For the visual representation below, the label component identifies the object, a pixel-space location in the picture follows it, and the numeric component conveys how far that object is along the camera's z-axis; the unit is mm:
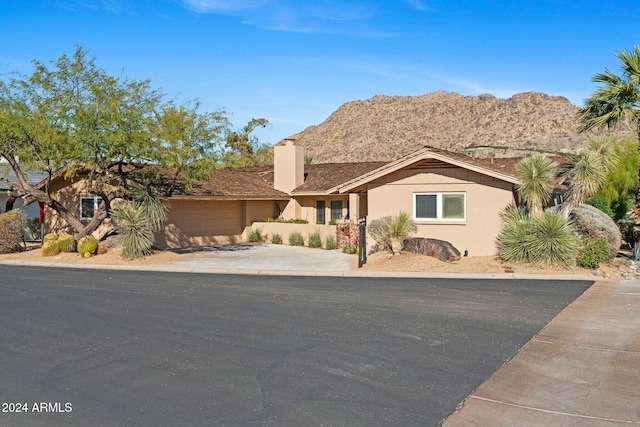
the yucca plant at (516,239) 18297
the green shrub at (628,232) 22328
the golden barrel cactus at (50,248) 23484
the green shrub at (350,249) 24797
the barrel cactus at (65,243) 23906
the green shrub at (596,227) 18750
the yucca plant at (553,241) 17641
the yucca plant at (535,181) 19219
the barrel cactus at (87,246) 23016
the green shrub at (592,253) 17656
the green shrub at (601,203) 28545
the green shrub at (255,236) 30906
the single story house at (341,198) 21469
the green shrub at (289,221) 31062
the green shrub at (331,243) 26797
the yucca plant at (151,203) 23344
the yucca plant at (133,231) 22234
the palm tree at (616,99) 19203
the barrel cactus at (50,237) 23933
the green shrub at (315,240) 27672
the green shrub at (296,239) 28719
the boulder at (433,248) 19469
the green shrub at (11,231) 25031
